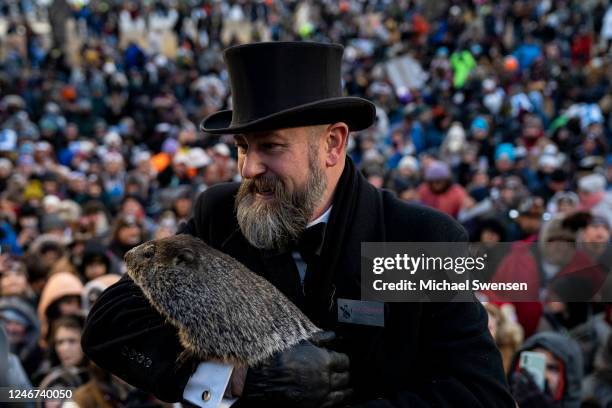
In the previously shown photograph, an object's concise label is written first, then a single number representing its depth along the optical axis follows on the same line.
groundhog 2.35
